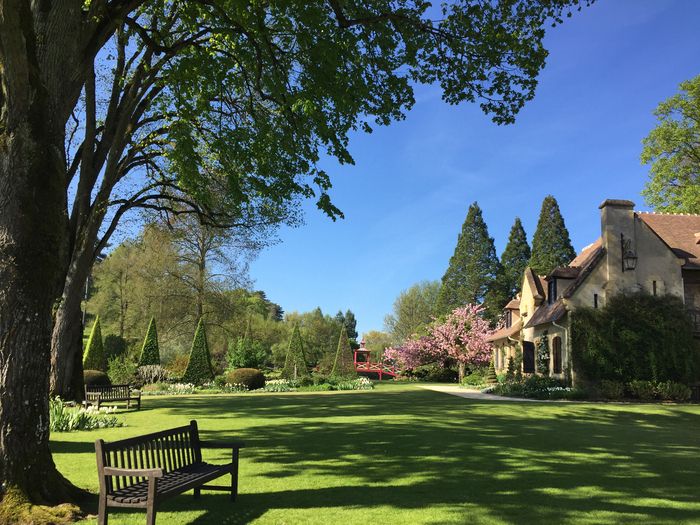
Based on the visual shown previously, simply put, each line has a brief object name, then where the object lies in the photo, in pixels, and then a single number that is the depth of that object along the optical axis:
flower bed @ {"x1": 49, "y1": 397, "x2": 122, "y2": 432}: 11.11
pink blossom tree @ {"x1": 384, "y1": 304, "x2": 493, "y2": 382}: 38.59
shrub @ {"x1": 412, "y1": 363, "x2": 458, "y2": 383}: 40.88
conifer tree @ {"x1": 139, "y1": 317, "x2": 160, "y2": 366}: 32.12
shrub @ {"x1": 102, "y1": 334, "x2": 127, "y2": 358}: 36.59
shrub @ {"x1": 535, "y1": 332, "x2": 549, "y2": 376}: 26.98
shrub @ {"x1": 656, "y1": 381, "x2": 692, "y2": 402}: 22.22
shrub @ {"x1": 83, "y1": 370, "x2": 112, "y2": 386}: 23.20
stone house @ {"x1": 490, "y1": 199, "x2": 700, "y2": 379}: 24.41
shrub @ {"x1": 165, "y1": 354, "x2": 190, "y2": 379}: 32.44
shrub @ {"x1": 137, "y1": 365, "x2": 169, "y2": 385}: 31.36
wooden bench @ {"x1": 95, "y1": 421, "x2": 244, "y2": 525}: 4.81
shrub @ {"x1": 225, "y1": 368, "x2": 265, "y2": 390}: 29.56
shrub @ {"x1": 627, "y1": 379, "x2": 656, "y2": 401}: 22.42
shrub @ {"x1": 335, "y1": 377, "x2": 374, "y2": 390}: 31.09
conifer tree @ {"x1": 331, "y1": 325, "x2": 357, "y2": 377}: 35.31
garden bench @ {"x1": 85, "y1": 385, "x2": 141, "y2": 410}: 16.83
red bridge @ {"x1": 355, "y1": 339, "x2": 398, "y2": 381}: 46.19
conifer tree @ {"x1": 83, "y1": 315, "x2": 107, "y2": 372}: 30.25
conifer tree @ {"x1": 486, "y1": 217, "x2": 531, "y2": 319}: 52.38
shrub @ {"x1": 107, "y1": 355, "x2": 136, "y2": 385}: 30.12
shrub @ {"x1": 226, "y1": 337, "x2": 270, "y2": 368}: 34.01
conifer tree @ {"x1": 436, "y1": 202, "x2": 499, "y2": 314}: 54.00
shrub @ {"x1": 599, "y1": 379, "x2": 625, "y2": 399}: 22.34
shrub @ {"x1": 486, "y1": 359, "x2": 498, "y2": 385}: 32.81
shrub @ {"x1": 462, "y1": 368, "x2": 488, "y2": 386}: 34.50
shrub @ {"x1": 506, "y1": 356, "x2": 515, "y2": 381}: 30.73
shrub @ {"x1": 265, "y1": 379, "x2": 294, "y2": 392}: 29.58
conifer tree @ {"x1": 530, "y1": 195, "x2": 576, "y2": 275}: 49.12
